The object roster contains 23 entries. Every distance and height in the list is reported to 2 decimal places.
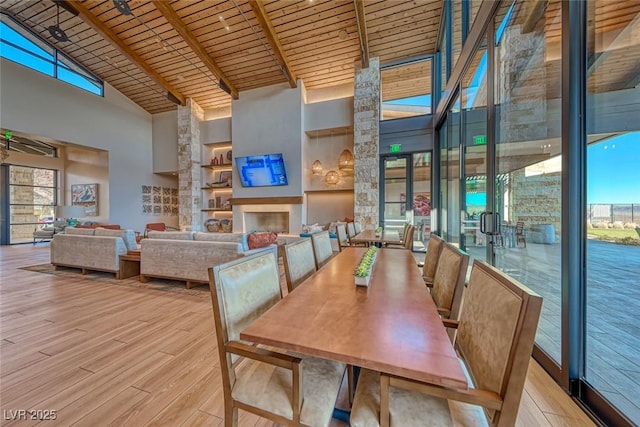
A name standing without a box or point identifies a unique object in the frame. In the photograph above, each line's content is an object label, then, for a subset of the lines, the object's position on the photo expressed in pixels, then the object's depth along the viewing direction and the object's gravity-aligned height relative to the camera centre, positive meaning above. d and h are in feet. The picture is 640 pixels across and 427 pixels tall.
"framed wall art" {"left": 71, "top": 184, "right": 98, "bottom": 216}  26.00 +1.53
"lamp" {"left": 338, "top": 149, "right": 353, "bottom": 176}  20.25 +4.26
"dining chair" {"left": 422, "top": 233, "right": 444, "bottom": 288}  6.21 -1.33
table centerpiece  4.37 -1.14
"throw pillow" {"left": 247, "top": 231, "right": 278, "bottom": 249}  12.40 -1.51
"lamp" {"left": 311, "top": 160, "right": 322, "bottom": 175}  21.59 +3.84
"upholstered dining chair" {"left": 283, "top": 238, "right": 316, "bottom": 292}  5.17 -1.19
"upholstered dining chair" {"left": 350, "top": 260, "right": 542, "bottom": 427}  2.30 -1.78
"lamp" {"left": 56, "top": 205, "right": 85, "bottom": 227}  23.25 -0.15
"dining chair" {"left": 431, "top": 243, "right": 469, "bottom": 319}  4.33 -1.36
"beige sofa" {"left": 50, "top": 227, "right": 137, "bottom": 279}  12.82 -1.99
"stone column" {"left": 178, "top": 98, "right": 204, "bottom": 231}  26.58 +4.95
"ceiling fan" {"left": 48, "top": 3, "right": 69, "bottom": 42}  18.01 +13.38
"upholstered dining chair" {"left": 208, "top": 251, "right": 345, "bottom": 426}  2.98 -2.35
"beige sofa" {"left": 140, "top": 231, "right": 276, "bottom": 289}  10.85 -1.93
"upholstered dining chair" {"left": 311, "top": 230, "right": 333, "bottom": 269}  6.98 -1.15
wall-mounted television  22.98 +3.93
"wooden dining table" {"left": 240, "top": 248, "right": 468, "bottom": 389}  2.31 -1.40
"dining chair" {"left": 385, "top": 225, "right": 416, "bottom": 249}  10.65 -1.27
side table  12.74 -2.87
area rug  11.10 -3.55
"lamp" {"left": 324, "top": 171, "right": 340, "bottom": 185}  21.18 +2.83
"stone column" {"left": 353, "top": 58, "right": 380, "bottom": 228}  19.52 +5.61
